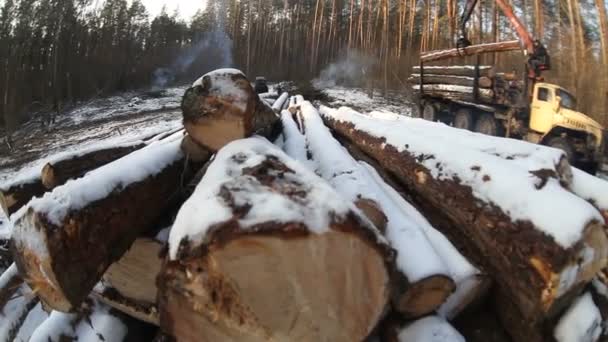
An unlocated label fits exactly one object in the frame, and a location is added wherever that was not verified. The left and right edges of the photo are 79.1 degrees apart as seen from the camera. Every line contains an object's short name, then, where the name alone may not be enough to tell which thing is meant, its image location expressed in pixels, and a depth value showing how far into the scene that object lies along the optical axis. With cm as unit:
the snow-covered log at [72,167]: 245
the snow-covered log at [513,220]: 135
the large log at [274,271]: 107
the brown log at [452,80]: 906
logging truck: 751
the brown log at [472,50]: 826
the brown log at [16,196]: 247
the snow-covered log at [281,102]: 803
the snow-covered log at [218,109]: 238
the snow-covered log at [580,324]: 140
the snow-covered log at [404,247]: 138
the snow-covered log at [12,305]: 256
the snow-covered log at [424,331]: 135
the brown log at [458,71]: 902
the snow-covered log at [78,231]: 139
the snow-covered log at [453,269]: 151
